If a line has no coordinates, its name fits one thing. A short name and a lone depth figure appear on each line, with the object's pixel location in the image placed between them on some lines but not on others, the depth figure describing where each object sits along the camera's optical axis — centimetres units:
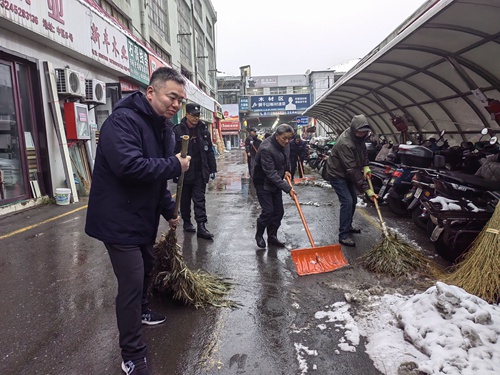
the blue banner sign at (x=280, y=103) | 3578
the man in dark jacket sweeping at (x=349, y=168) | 471
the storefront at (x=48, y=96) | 694
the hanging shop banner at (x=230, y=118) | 4197
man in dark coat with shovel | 448
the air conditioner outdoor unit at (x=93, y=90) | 886
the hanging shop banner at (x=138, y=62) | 1162
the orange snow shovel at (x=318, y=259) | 387
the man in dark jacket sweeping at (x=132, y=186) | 201
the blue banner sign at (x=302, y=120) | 2481
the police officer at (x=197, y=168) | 506
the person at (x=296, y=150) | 1110
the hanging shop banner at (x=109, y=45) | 926
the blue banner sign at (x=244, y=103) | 3753
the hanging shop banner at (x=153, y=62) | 1345
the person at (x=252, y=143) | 1142
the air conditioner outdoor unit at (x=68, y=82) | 798
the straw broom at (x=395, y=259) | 372
